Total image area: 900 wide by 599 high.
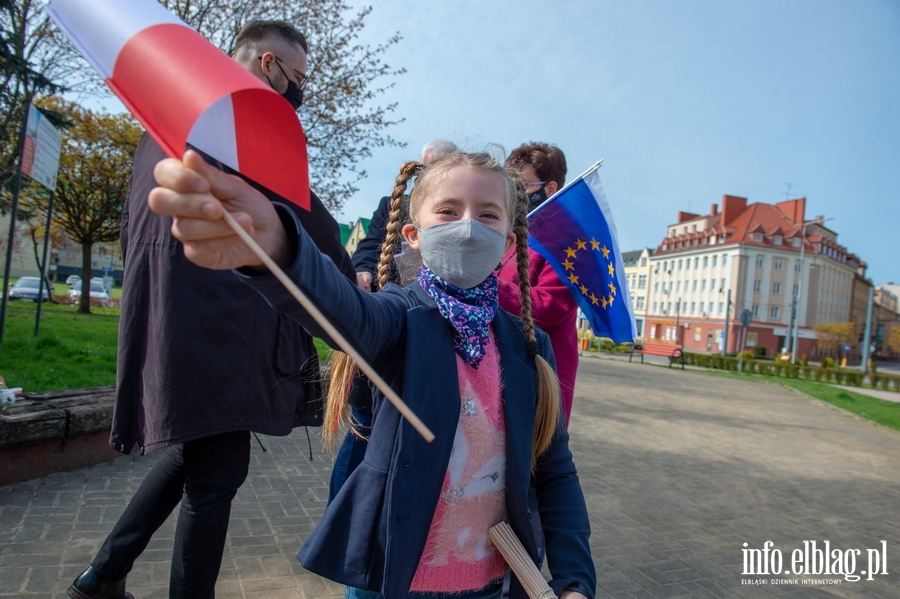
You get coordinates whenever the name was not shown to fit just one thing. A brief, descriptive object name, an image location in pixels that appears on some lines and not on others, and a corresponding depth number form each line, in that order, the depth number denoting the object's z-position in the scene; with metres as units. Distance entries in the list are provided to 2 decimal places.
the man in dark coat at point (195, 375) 1.90
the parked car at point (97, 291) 30.79
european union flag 2.95
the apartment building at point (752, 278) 68.81
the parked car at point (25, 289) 30.17
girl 1.39
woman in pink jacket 2.55
